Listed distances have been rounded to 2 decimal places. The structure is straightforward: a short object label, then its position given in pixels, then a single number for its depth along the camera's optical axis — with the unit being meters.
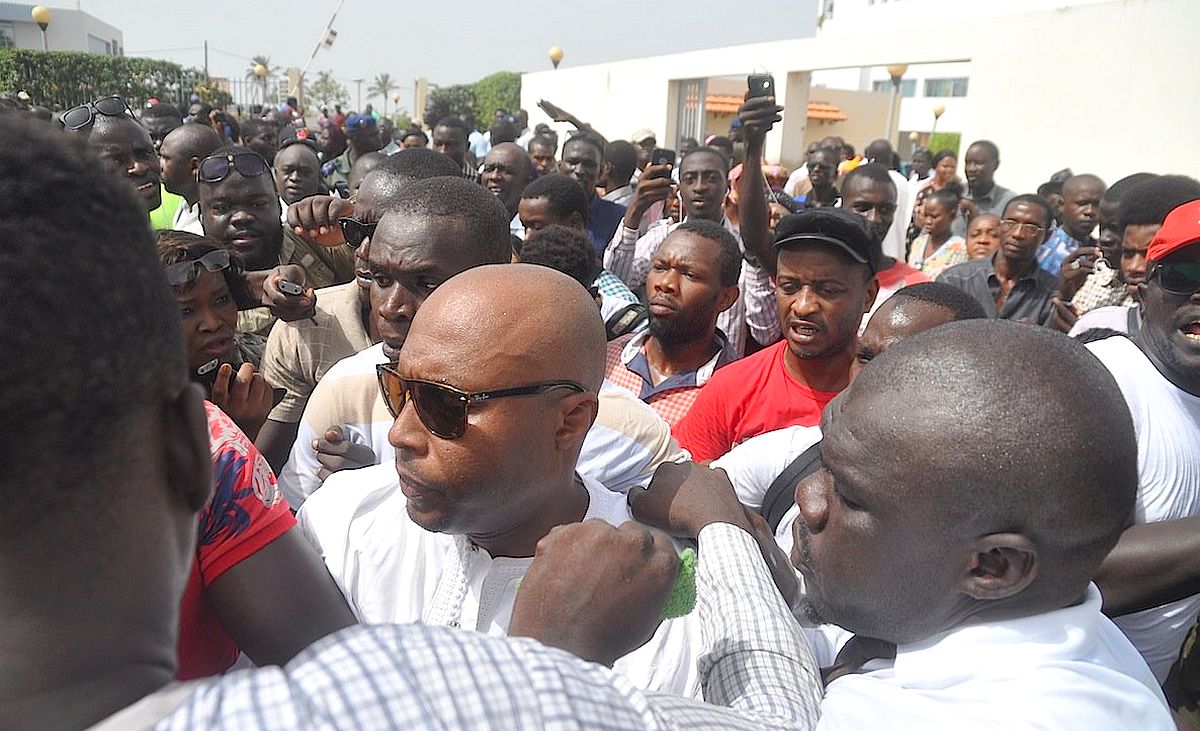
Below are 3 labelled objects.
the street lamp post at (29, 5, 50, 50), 18.61
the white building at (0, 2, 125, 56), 53.81
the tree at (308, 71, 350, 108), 69.39
